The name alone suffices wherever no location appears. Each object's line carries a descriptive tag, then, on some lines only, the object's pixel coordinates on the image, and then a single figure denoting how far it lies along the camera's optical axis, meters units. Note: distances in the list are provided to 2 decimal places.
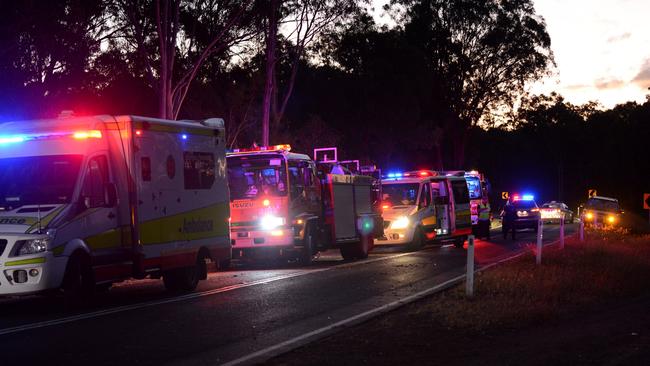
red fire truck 22.05
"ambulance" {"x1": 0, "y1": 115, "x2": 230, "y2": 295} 13.14
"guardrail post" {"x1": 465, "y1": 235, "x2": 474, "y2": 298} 13.70
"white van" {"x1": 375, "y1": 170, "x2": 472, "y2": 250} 28.86
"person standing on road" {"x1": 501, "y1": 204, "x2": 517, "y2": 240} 37.69
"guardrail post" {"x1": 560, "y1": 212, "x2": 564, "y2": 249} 25.49
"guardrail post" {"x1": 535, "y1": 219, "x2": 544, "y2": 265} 19.81
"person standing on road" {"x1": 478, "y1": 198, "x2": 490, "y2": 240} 36.72
